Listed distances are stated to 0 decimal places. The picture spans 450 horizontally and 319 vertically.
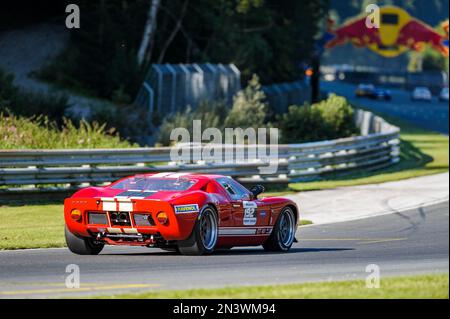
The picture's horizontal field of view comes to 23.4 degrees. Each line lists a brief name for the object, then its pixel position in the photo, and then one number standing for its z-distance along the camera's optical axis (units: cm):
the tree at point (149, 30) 3972
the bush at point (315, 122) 3669
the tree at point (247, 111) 3391
